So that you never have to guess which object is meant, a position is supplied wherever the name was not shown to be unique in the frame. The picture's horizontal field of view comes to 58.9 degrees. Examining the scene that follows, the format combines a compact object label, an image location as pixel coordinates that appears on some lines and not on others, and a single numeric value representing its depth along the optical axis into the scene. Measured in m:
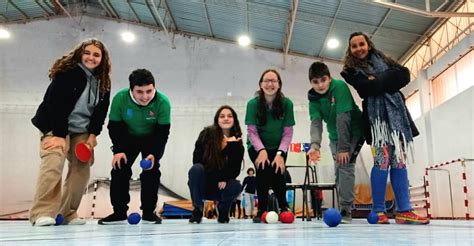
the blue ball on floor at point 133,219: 2.57
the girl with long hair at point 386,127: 2.43
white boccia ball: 2.70
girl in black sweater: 2.96
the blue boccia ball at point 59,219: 2.41
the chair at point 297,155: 9.38
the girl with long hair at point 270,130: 2.86
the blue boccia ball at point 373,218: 2.40
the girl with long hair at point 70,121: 2.37
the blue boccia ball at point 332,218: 1.91
